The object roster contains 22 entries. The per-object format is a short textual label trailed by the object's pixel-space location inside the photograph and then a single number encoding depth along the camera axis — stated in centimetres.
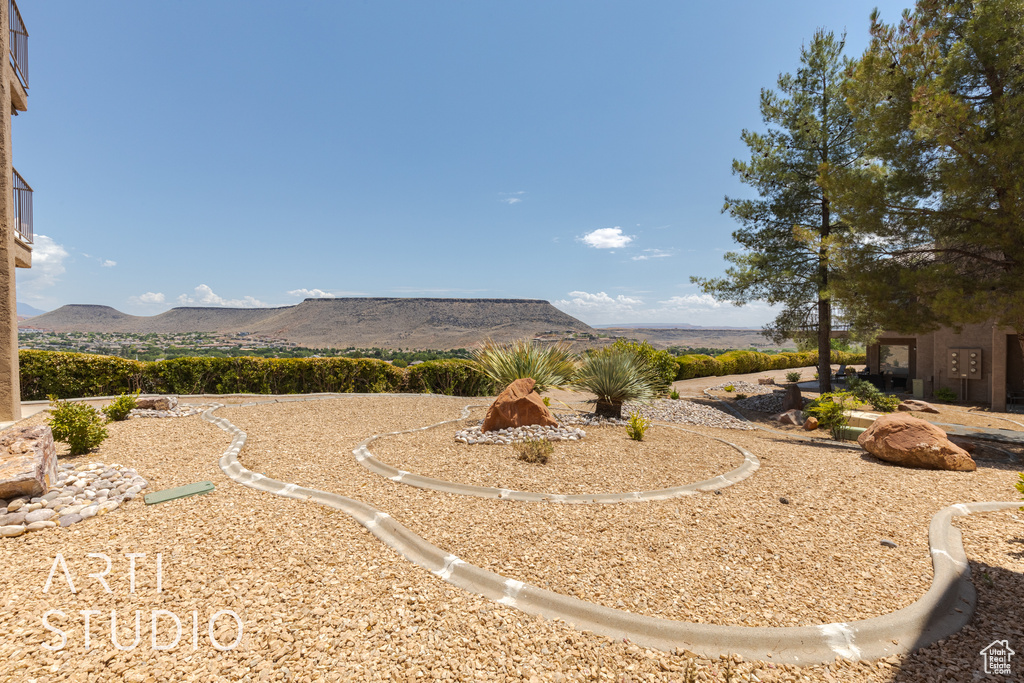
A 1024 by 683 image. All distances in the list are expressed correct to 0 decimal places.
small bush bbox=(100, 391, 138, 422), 732
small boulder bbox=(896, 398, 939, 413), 1060
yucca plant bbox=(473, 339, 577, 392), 897
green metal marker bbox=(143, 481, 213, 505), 398
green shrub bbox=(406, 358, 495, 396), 1302
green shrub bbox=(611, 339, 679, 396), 1348
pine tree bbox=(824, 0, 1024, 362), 659
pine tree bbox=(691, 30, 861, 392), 1256
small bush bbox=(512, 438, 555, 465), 543
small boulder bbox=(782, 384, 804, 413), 1196
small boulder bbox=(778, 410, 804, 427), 1052
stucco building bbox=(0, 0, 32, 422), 708
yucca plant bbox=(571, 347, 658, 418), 812
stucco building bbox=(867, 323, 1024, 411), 1141
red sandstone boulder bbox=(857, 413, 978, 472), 538
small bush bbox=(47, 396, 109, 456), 507
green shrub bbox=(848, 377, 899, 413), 1070
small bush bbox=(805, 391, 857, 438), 803
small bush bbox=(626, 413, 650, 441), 665
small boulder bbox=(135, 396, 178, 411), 852
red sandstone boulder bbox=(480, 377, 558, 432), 683
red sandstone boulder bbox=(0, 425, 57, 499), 367
